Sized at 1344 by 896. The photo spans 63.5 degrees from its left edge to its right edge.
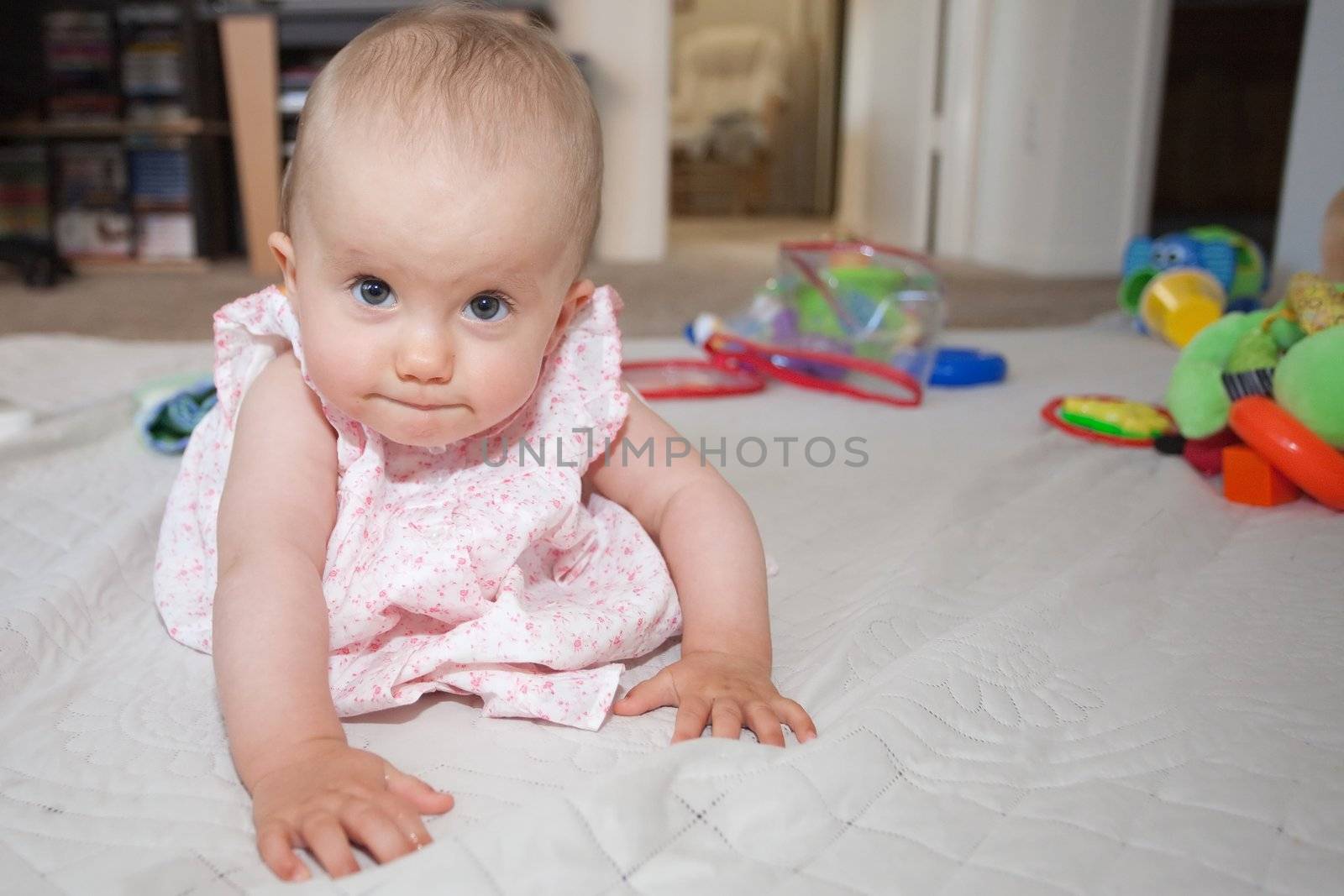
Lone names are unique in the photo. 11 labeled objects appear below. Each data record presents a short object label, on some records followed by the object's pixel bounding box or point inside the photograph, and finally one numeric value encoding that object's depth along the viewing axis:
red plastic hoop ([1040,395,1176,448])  1.11
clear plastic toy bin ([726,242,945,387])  1.49
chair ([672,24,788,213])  6.08
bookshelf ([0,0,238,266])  2.96
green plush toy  0.89
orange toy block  0.92
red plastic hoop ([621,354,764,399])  1.33
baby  0.53
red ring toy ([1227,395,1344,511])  0.89
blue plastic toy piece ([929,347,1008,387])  1.45
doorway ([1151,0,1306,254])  4.18
